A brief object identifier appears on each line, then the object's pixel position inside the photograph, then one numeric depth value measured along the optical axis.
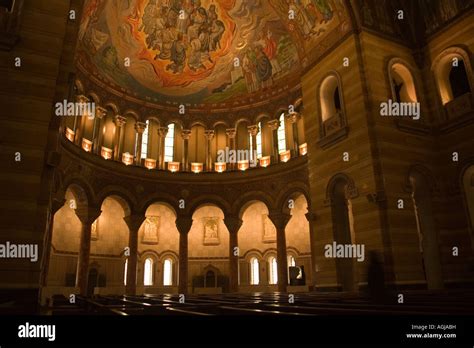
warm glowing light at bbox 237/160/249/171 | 24.92
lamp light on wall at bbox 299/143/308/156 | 22.25
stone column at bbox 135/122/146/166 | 23.86
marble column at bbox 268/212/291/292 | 21.62
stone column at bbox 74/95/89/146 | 20.30
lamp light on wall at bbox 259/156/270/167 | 24.28
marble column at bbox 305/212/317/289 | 15.29
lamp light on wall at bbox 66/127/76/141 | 19.57
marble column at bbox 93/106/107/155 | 21.56
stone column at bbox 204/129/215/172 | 25.20
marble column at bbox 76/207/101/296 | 19.08
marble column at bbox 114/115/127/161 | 22.77
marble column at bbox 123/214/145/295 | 21.23
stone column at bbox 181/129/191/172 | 25.05
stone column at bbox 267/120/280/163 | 24.00
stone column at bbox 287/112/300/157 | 22.79
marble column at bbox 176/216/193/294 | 22.72
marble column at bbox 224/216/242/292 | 22.84
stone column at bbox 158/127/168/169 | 24.44
